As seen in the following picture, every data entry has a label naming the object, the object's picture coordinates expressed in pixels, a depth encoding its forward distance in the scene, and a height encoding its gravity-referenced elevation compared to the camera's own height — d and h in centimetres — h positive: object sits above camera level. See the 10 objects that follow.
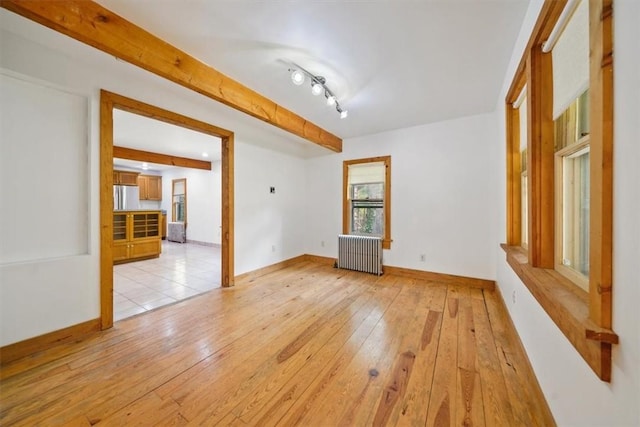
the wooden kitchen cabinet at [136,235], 479 -50
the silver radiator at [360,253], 399 -71
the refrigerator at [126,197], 631 +45
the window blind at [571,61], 110 +83
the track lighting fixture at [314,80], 203 +128
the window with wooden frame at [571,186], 77 +15
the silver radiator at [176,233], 758 -66
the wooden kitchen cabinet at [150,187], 797 +91
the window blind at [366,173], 423 +78
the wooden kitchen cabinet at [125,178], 683 +107
